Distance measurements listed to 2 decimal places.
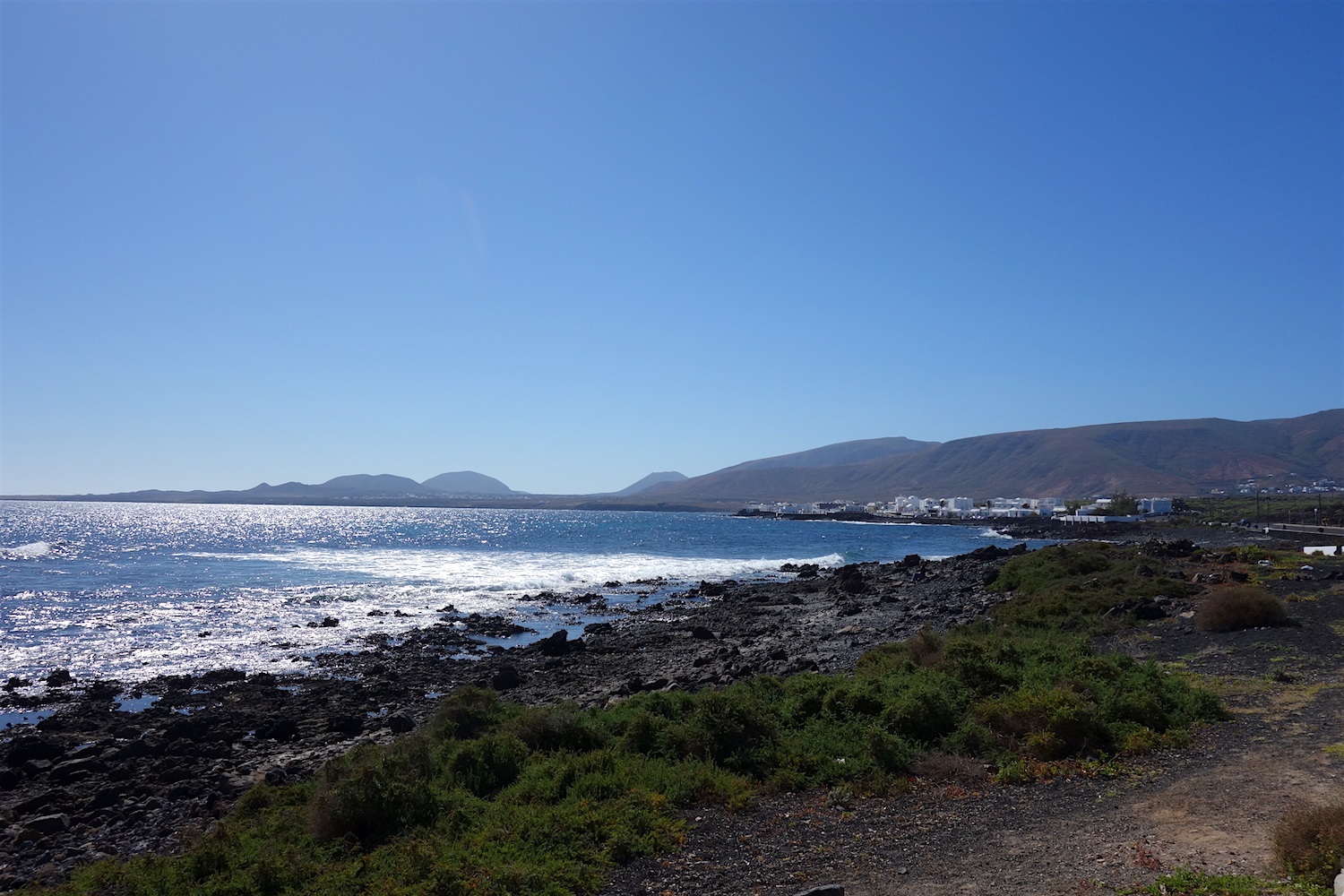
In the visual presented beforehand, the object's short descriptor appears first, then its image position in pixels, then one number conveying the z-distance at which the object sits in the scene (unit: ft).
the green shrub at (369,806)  28.81
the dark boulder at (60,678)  70.17
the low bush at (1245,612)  56.34
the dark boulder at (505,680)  68.39
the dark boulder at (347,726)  54.29
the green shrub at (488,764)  33.32
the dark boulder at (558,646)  84.99
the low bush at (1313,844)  19.47
